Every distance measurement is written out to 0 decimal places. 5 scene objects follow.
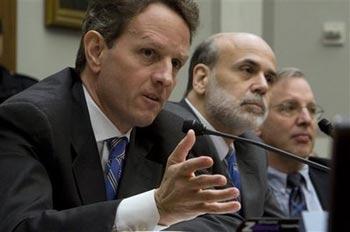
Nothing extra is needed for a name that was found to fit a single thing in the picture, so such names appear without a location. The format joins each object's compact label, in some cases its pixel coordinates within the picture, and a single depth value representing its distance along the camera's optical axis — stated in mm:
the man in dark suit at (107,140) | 2957
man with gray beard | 5668
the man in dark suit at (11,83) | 7340
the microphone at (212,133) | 3744
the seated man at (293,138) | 6828
